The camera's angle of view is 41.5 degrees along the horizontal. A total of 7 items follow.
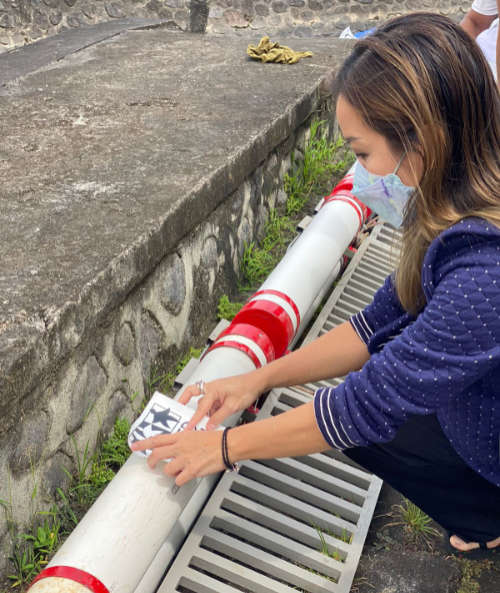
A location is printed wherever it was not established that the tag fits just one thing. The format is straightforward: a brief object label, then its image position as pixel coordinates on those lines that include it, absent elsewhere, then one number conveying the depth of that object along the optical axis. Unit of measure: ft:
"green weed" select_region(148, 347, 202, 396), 7.84
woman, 4.42
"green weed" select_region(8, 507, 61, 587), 5.79
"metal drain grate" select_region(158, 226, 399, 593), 5.77
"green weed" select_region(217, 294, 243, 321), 9.35
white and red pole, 4.67
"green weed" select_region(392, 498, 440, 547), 6.65
